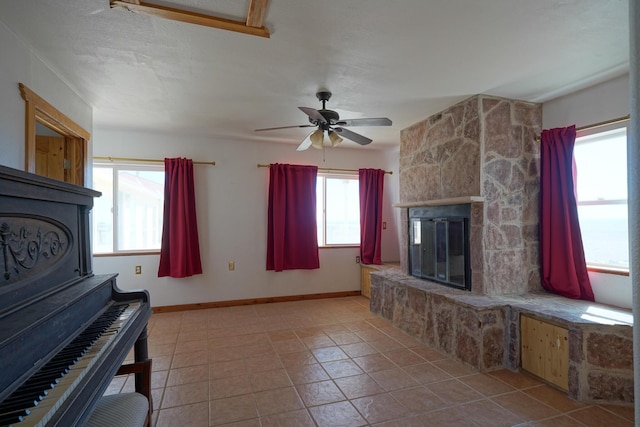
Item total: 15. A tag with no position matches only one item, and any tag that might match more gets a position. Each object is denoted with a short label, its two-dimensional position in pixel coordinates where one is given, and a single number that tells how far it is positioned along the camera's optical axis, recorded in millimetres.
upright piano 985
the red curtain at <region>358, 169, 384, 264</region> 5062
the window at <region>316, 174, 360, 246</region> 5117
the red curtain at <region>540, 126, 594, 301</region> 2752
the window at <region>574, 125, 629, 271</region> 2586
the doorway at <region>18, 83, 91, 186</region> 2875
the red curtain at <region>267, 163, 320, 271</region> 4645
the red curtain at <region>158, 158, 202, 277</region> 4191
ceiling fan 2734
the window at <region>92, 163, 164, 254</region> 4125
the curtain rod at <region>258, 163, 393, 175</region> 4996
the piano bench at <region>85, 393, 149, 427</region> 1361
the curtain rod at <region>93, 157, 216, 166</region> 4053
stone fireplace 2176
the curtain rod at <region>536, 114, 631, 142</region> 2483
